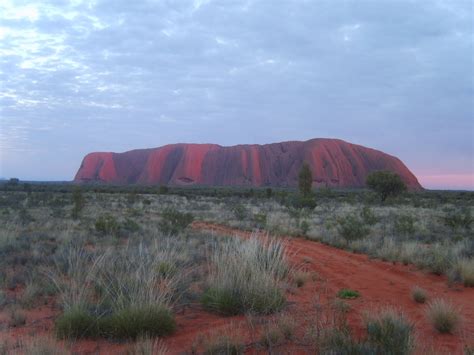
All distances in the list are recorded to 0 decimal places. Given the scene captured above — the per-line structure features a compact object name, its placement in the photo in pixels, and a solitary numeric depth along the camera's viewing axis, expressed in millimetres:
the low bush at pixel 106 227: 13805
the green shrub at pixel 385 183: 38531
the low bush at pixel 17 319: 5457
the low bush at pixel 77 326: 4910
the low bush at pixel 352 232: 13945
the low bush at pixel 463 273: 8159
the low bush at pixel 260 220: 17938
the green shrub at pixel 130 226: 14908
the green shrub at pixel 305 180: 31031
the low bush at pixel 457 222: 16859
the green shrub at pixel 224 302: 5816
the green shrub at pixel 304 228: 16047
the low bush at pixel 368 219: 18484
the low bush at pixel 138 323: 4883
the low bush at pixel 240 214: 21495
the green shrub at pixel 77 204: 19727
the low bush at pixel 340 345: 3660
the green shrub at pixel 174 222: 14257
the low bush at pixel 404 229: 15125
